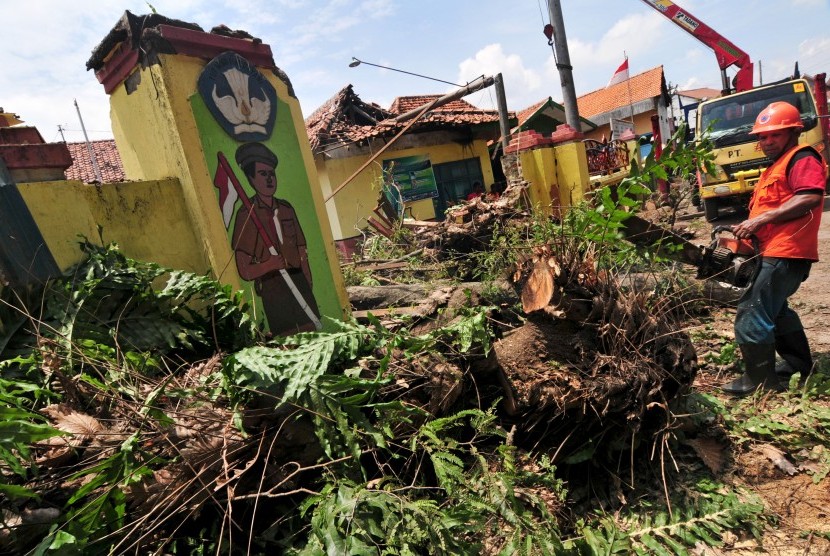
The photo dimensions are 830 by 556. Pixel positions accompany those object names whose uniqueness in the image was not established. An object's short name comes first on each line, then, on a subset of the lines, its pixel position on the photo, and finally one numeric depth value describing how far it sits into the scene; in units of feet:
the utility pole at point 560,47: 35.27
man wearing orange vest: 9.87
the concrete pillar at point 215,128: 12.69
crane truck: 29.66
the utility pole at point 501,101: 35.33
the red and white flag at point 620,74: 52.90
